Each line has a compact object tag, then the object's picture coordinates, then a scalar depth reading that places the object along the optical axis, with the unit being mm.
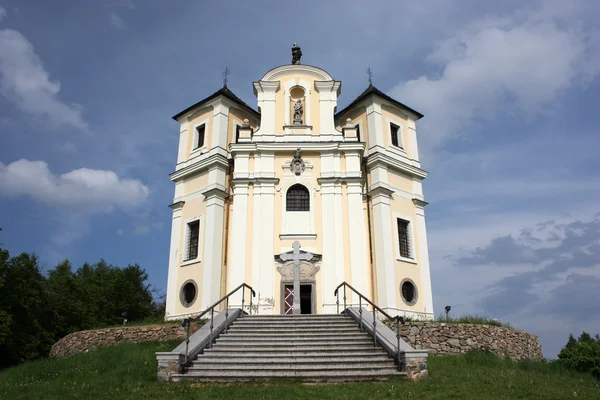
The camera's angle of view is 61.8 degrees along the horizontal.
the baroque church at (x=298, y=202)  20219
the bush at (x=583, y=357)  14362
